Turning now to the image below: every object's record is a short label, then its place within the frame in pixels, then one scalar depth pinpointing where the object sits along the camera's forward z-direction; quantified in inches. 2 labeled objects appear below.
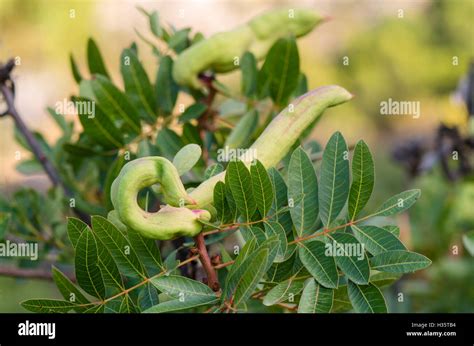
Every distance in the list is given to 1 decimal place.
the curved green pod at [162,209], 21.6
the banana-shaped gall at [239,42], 26.8
